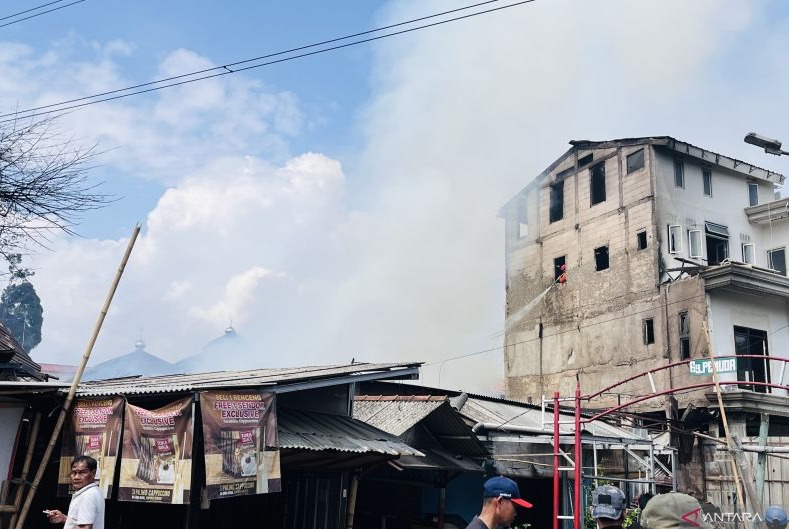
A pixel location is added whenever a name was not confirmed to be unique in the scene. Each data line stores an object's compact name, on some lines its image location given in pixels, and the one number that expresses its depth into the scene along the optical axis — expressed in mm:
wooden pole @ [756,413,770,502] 12180
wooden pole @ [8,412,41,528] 10320
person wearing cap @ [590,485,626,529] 5215
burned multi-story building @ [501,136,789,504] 27312
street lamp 13852
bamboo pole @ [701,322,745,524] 10368
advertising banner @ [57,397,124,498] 10586
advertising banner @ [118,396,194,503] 10203
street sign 17469
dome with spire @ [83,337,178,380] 81688
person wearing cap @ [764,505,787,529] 7875
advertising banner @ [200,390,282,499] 10211
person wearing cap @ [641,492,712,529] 4293
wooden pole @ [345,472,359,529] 12988
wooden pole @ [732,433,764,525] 11497
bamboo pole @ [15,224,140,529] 9836
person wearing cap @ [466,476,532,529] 5043
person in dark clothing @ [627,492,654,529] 10914
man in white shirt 7285
